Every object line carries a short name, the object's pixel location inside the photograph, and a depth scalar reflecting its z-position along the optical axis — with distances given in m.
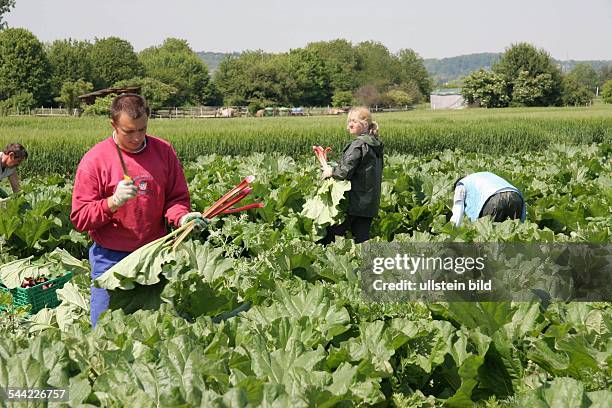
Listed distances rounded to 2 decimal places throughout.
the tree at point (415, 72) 122.88
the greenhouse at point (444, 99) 103.32
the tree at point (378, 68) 112.06
